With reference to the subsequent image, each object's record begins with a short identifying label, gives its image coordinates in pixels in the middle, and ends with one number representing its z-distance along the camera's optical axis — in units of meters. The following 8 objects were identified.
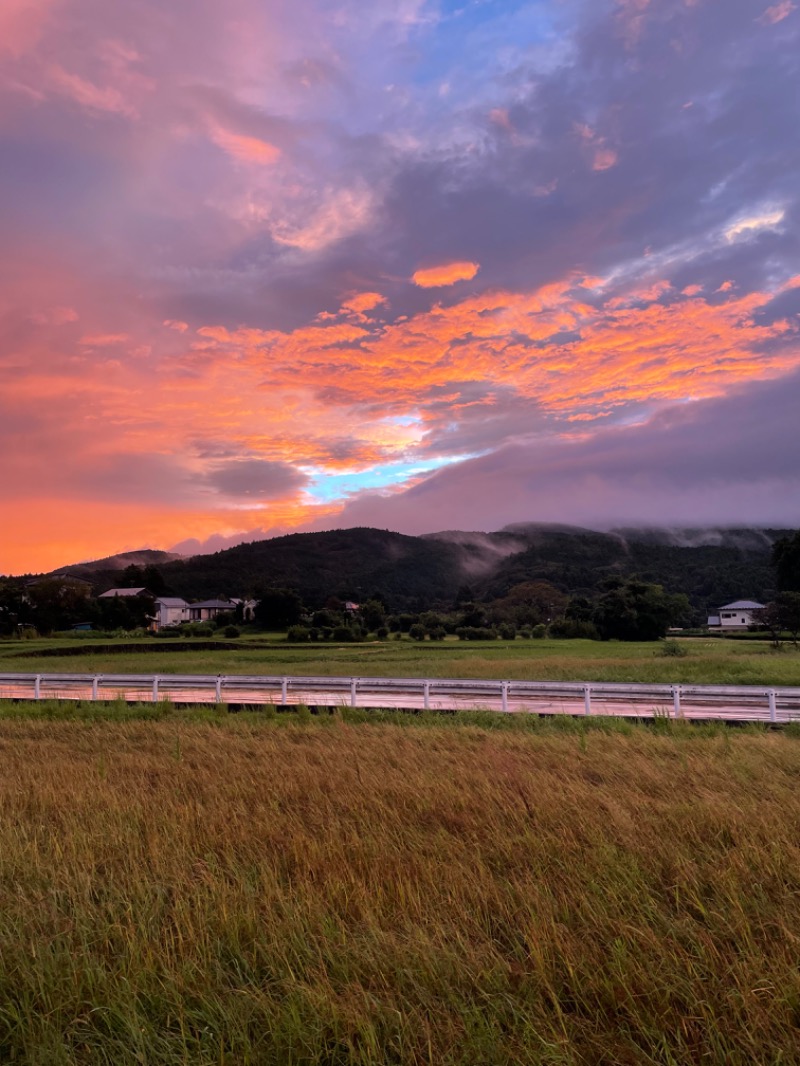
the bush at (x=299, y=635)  66.75
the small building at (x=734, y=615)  123.12
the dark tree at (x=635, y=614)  69.69
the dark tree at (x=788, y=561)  78.31
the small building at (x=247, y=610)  91.62
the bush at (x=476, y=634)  71.75
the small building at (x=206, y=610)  123.88
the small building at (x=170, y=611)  113.88
